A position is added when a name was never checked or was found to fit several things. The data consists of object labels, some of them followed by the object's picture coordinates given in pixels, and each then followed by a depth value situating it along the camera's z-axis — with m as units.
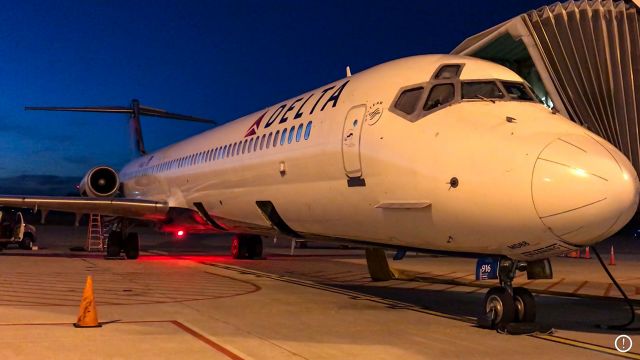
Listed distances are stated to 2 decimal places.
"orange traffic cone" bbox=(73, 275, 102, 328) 7.74
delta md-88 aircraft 6.69
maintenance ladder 25.89
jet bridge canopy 10.88
